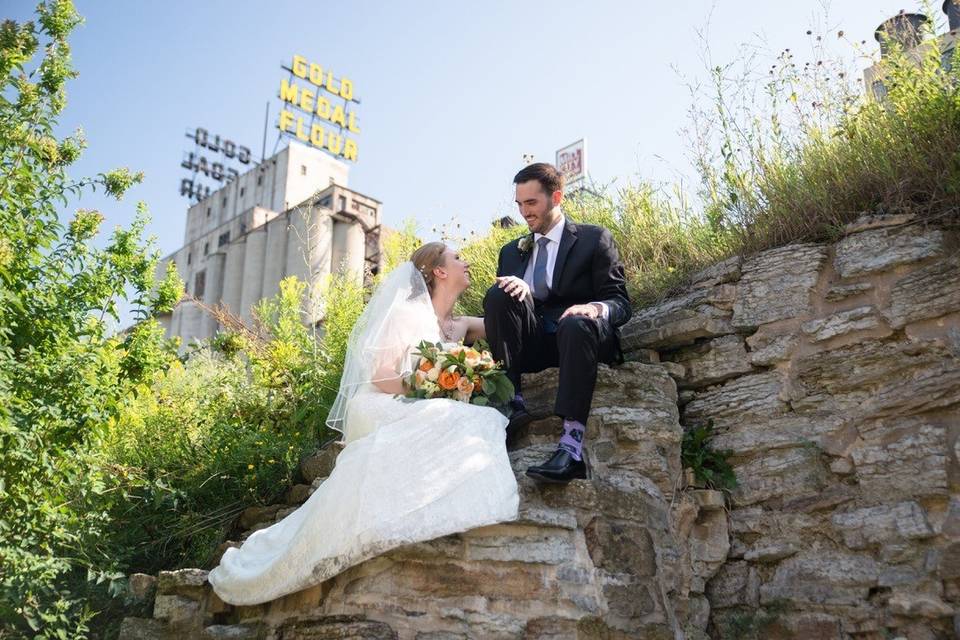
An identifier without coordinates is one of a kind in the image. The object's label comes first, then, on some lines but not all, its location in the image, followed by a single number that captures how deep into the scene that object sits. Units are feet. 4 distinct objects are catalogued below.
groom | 12.49
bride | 11.10
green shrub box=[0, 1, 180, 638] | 13.32
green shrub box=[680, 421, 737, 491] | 14.48
